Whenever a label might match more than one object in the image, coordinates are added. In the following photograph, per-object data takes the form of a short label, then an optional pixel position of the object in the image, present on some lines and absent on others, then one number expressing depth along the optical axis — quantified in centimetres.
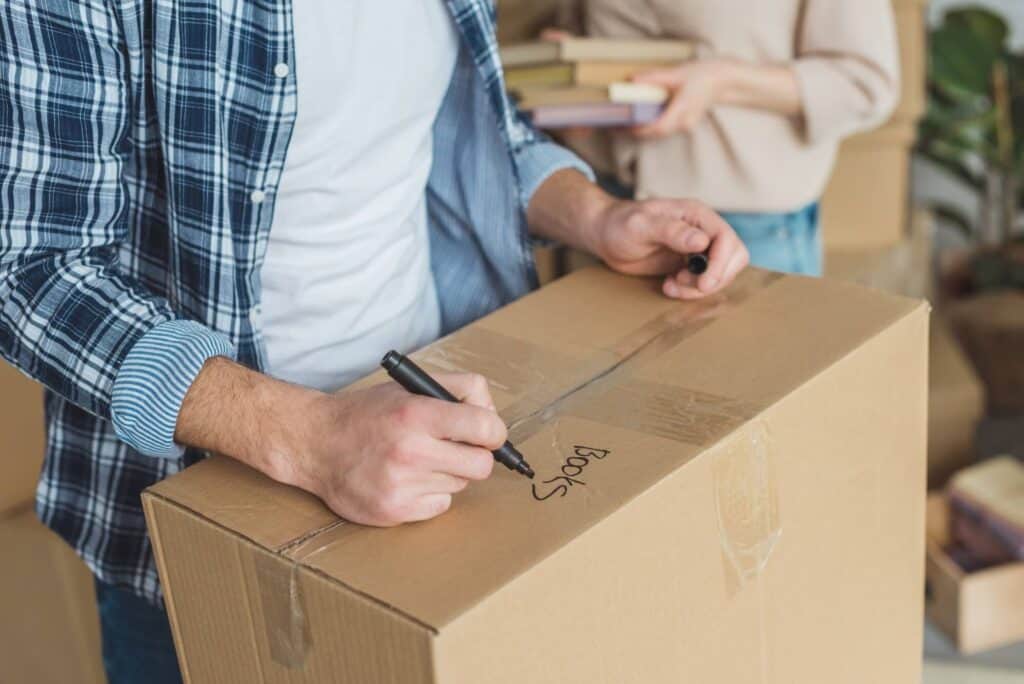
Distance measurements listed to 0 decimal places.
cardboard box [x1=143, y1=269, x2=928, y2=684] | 54
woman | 139
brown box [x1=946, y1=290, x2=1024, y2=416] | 260
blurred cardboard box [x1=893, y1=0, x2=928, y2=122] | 194
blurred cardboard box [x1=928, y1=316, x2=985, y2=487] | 214
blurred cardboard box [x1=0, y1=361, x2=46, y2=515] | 108
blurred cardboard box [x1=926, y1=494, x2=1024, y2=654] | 175
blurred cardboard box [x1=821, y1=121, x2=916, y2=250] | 204
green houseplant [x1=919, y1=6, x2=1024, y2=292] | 263
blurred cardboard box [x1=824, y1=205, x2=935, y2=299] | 208
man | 64
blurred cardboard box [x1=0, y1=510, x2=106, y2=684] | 109
